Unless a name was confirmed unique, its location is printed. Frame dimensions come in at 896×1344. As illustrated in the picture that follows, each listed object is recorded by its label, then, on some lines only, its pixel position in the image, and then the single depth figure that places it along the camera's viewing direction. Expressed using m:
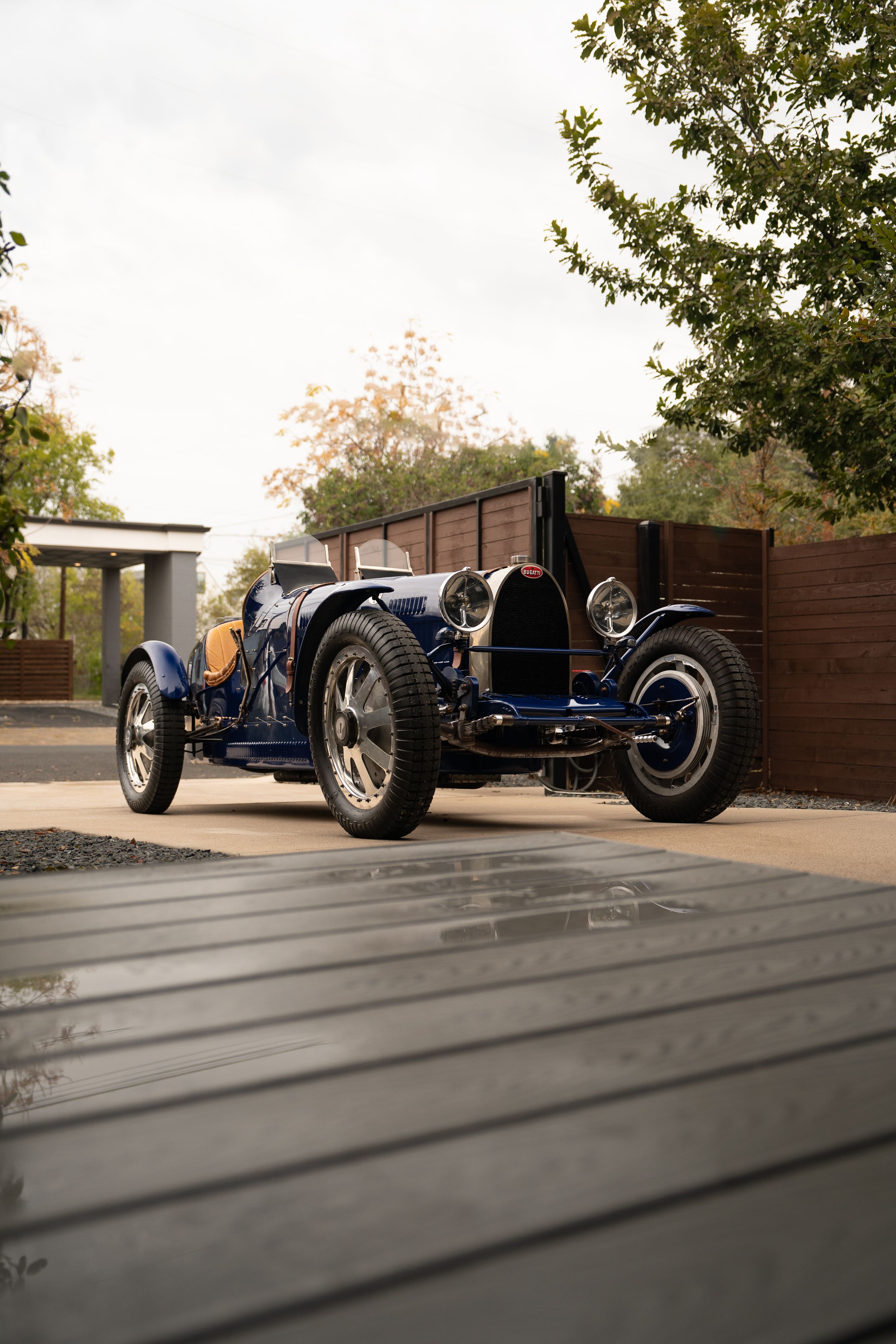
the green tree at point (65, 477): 29.30
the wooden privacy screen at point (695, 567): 7.31
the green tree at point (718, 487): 17.03
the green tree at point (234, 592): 37.31
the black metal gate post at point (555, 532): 7.04
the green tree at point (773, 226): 6.98
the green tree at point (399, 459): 27.69
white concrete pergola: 23.20
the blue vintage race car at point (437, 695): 4.33
